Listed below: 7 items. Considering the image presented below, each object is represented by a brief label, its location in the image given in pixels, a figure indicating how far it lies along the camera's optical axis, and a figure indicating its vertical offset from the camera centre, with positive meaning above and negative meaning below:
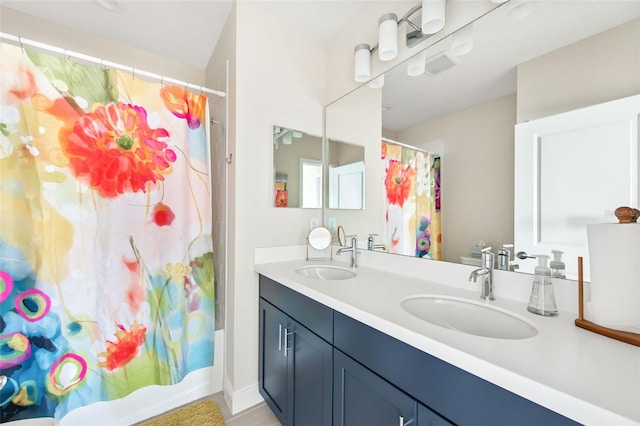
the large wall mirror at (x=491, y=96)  0.79 +0.47
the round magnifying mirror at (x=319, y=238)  1.75 -0.19
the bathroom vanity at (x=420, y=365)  0.47 -0.38
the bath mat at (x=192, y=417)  1.38 -1.19
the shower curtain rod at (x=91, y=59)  1.08 +0.76
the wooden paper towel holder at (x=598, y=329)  0.59 -0.31
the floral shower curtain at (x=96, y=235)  1.10 -0.12
